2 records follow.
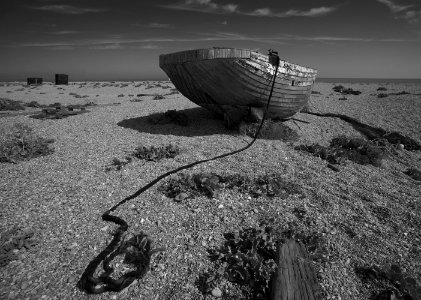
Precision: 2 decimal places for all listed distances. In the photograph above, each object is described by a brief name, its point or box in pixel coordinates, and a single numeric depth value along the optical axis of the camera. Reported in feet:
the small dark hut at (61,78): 129.15
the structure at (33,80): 130.52
